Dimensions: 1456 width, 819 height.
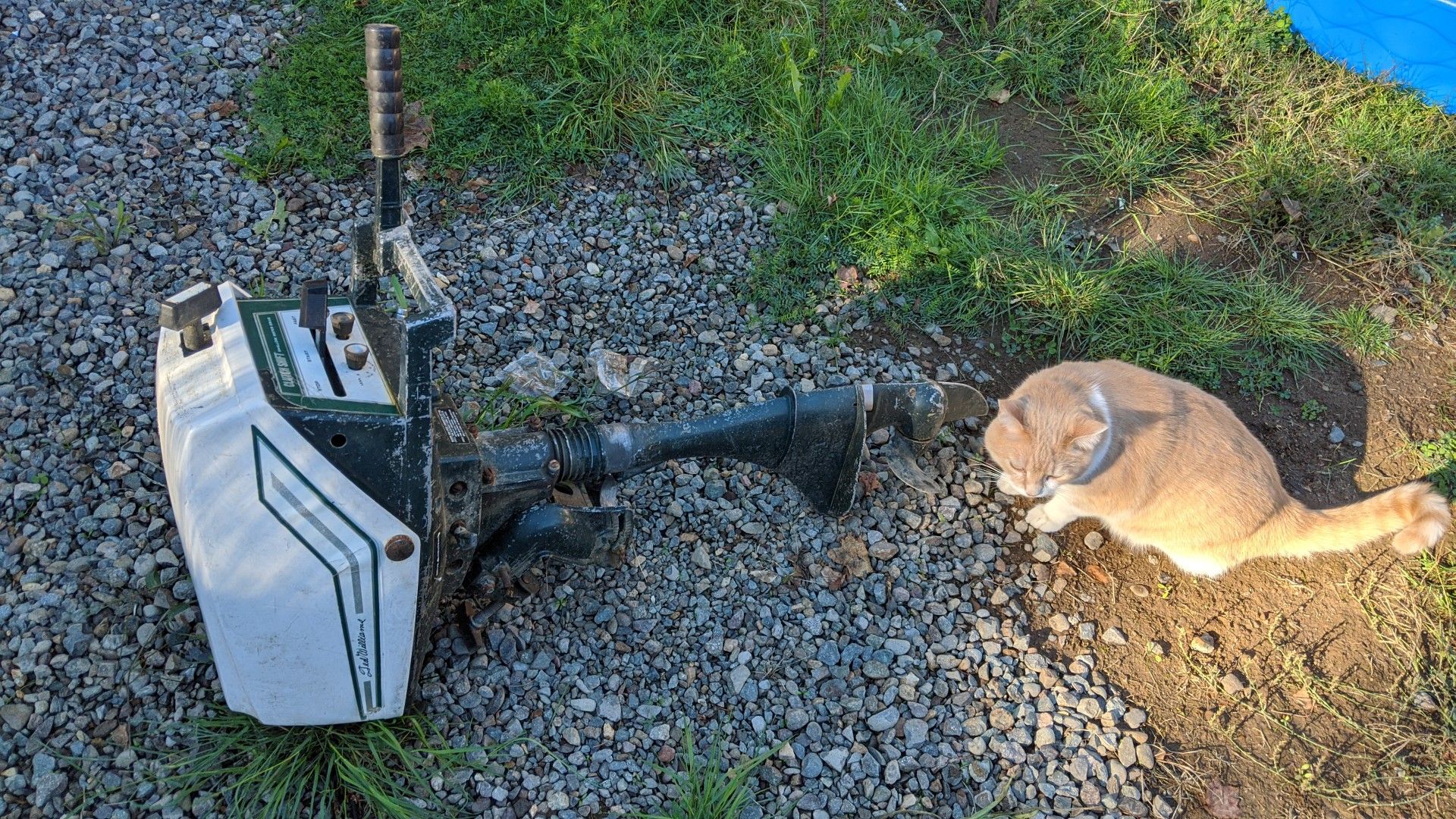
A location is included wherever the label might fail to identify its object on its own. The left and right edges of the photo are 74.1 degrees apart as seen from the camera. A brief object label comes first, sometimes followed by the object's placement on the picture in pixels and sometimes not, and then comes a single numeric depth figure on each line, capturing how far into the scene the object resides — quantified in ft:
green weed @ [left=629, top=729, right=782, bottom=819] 7.78
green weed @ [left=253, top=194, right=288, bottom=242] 11.07
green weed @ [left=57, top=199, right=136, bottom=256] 10.39
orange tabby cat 9.16
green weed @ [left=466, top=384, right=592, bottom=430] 9.73
